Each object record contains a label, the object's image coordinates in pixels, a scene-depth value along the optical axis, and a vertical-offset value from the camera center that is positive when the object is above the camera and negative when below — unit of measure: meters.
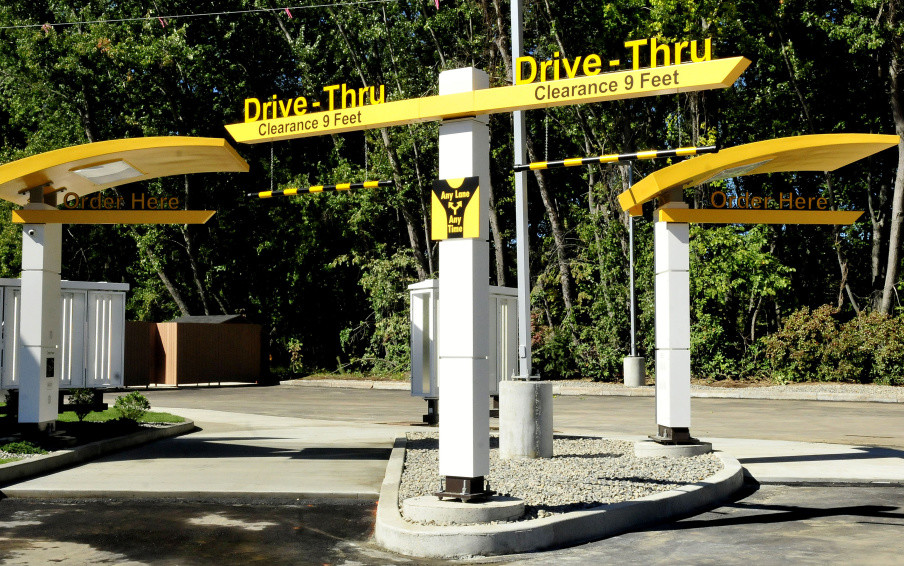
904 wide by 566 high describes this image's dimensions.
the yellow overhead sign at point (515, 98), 8.23 +2.06
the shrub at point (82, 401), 16.08 -1.17
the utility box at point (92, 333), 17.56 -0.03
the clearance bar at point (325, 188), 9.48 +1.40
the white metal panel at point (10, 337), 16.27 -0.09
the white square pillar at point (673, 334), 13.04 -0.06
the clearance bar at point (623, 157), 8.75 +1.56
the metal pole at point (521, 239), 12.62 +1.19
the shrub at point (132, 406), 16.85 -1.30
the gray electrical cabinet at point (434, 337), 17.02 -0.12
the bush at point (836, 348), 30.95 -0.61
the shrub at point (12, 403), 15.27 -1.14
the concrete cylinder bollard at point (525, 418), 12.24 -1.09
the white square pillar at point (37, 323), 13.39 +0.12
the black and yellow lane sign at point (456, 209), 8.72 +1.08
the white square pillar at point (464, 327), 8.60 +0.03
